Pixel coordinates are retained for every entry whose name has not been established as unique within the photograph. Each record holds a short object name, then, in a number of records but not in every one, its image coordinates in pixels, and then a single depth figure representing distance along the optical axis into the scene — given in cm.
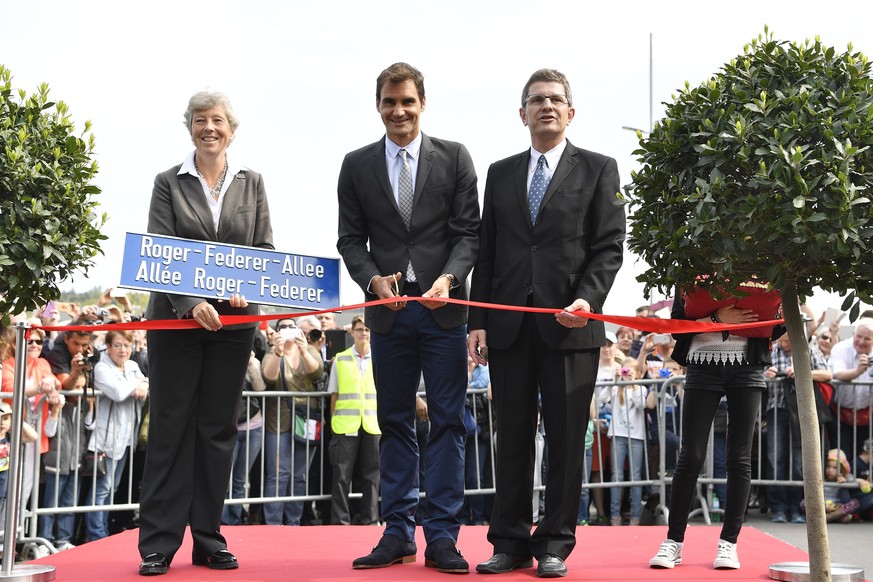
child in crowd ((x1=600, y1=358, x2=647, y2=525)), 1038
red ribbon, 516
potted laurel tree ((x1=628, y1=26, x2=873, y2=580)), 450
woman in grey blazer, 535
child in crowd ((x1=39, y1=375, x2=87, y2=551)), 853
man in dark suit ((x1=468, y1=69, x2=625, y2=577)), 517
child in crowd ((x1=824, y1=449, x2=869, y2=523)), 1024
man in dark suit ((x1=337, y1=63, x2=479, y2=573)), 527
